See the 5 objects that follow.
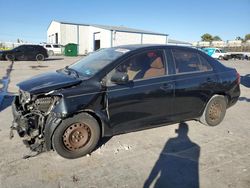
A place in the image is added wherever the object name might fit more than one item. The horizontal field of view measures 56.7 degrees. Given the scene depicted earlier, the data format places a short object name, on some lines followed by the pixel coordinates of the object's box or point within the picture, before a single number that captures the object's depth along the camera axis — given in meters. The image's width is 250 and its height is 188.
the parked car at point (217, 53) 34.81
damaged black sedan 3.42
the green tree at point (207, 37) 90.50
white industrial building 39.59
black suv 21.64
